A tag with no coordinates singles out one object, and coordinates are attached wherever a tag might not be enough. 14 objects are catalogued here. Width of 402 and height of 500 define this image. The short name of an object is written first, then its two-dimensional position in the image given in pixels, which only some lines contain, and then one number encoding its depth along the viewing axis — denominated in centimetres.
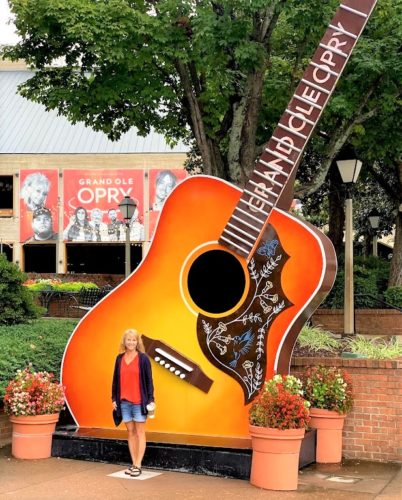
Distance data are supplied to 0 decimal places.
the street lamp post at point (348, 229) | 1162
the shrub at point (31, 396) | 761
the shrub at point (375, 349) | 827
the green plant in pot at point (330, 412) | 768
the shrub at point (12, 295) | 1004
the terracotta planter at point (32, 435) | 763
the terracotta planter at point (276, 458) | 656
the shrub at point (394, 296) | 1945
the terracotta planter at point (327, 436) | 770
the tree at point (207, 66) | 1100
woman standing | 674
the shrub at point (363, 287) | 1931
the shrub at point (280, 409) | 660
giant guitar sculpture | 735
